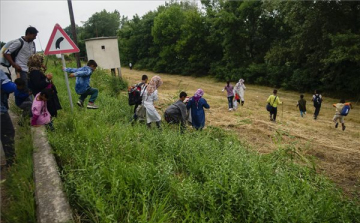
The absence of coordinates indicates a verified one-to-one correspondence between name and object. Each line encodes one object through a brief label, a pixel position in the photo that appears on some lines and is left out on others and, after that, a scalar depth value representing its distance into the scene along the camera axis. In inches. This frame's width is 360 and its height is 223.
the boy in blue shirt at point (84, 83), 237.0
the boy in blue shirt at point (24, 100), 191.0
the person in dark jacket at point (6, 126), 141.5
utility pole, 534.0
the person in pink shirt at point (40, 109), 172.8
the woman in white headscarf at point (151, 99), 258.4
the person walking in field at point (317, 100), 528.1
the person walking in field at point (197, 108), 277.1
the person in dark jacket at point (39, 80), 186.9
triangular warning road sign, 211.5
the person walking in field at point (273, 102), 434.2
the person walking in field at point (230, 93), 517.3
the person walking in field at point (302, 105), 539.5
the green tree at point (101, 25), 2262.9
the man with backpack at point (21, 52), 196.7
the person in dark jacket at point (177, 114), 265.6
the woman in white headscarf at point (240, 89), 536.1
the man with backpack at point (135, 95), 264.6
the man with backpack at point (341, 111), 436.9
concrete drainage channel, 98.3
